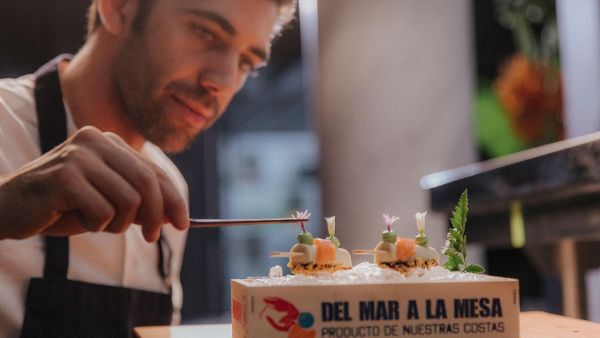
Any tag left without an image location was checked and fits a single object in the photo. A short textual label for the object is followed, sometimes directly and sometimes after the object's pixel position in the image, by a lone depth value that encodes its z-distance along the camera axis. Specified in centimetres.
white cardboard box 115
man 195
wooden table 137
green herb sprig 134
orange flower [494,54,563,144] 311
